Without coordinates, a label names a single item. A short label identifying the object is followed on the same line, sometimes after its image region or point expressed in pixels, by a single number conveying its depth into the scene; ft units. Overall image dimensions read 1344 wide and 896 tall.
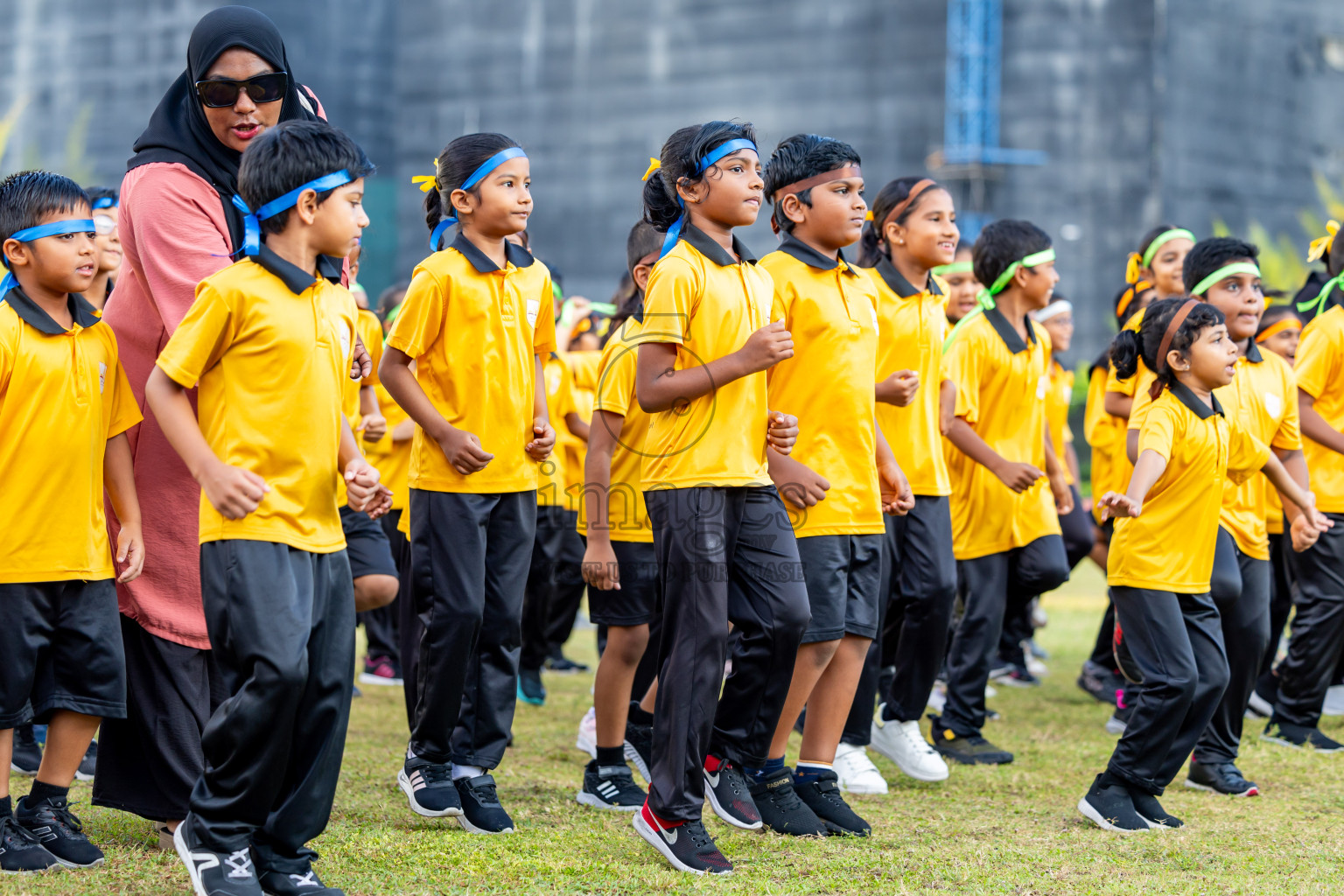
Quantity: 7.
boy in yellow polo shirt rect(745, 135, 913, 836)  28.45
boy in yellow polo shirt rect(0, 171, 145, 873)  24.31
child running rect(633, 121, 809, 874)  25.07
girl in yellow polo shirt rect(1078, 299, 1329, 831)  29.17
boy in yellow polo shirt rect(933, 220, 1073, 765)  37.96
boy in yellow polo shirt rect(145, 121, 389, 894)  20.90
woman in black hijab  24.53
